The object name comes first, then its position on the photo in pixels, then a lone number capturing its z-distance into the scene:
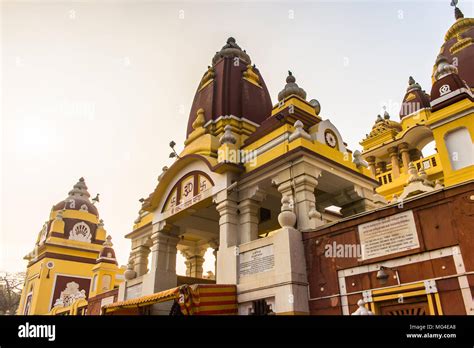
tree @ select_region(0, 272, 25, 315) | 43.47
